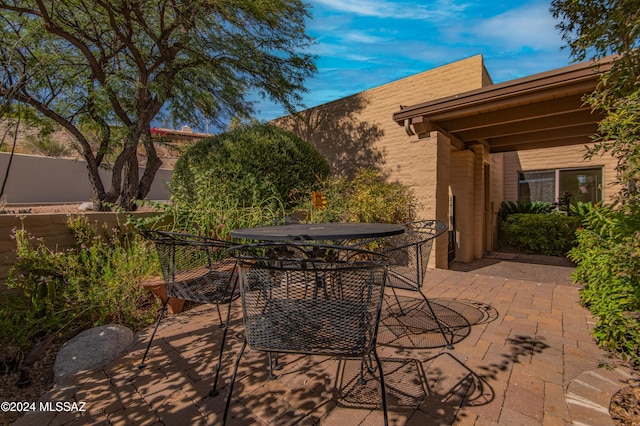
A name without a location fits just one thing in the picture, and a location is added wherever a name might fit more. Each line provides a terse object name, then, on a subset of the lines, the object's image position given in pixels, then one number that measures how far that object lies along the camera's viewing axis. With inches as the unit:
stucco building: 154.3
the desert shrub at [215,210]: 148.1
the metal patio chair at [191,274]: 79.2
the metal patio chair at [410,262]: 89.9
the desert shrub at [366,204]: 180.4
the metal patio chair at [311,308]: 50.8
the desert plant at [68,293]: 92.4
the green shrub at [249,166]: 183.8
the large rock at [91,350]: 77.5
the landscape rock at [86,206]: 282.0
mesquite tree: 204.2
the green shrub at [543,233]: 264.4
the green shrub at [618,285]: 72.9
